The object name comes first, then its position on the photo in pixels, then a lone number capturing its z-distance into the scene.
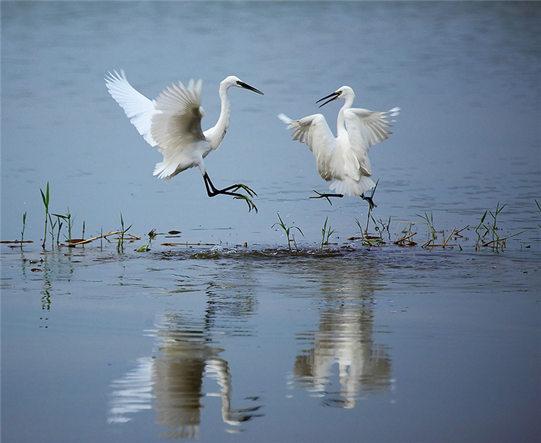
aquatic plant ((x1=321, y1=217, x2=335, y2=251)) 19.91
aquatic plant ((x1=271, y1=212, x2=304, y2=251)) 19.86
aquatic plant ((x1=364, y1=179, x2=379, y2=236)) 21.28
